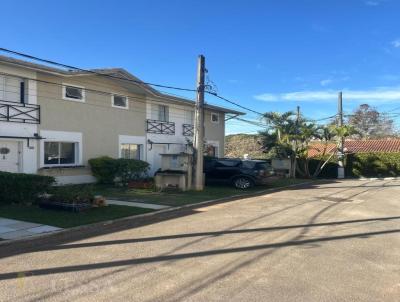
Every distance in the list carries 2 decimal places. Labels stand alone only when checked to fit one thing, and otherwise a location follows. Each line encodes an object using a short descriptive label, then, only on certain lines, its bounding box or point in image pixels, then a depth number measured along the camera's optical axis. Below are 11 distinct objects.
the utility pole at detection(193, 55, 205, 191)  18.06
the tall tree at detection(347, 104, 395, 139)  77.56
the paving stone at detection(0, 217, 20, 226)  9.52
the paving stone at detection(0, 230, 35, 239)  8.17
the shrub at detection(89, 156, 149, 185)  19.27
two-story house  16.23
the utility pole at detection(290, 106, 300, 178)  30.22
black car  20.03
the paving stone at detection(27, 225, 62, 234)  8.74
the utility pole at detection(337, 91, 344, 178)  32.78
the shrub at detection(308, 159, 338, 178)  33.53
